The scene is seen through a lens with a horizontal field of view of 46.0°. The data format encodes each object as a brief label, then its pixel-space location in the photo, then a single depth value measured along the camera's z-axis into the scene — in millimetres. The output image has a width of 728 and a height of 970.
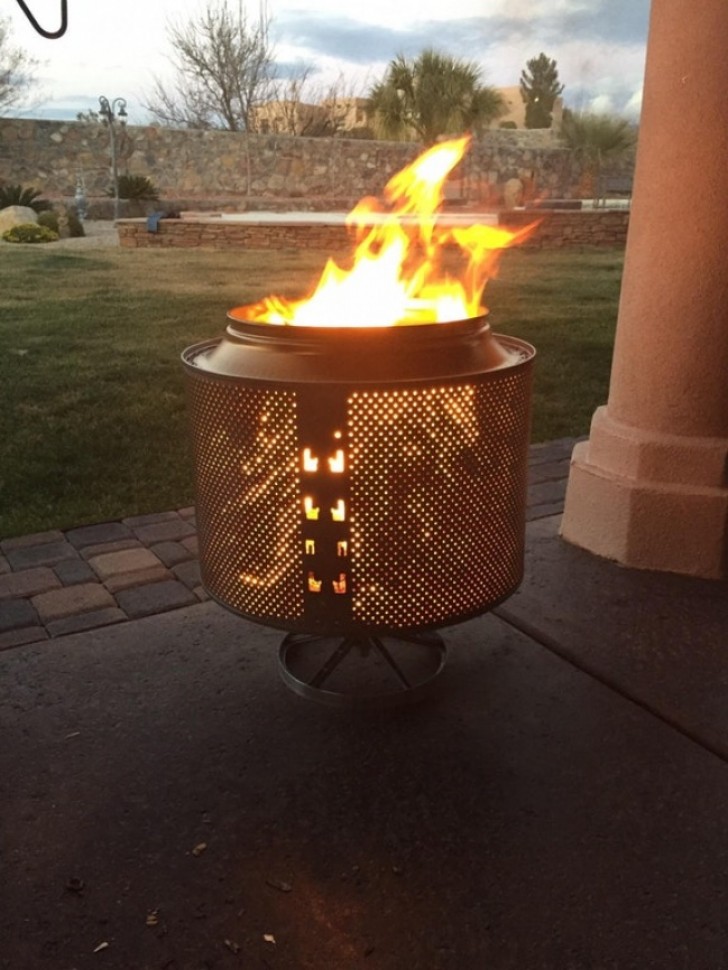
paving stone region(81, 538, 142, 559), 3514
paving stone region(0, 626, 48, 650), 2801
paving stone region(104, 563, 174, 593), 3223
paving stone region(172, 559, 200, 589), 3248
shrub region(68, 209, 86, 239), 18250
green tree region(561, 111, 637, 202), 35438
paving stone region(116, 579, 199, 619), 3051
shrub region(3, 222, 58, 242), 16625
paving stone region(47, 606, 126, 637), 2896
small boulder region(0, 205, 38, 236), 17797
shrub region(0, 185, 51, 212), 20031
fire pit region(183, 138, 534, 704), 2021
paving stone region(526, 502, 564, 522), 3896
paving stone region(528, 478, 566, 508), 4094
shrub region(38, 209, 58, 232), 17875
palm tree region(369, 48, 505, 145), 38438
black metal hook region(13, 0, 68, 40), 2288
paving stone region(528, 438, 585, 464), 4750
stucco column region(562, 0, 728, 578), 2938
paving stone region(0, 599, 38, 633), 2926
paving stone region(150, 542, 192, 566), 3465
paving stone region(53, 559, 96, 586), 3262
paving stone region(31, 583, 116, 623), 3016
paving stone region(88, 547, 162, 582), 3342
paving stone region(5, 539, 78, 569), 3418
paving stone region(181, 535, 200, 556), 3547
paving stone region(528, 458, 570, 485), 4402
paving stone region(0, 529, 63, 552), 3576
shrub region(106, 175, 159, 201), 23391
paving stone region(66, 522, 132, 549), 3637
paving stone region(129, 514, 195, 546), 3682
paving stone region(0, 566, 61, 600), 3158
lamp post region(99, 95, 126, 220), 25438
